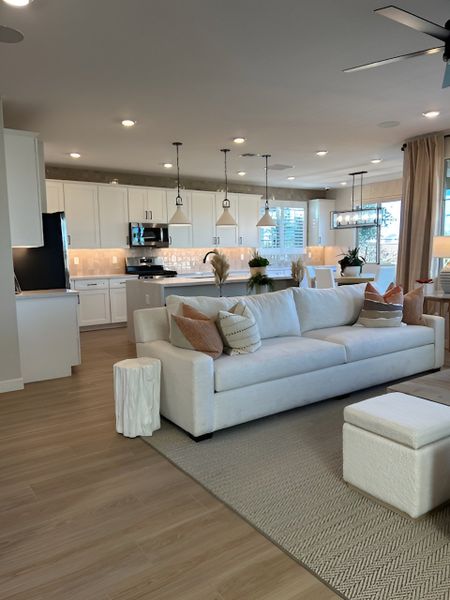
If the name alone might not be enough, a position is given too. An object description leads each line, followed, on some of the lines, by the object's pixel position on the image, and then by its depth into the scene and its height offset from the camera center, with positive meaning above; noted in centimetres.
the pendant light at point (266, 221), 740 +39
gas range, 831 -39
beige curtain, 602 +51
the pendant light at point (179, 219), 646 +39
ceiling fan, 215 +111
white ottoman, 216 -106
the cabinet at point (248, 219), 949 +56
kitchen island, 587 -61
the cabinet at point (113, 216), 782 +56
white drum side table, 314 -106
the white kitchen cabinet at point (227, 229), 914 +34
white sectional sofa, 313 -92
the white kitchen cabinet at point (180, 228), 856 +35
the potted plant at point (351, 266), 716 -37
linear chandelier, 784 +45
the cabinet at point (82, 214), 748 +57
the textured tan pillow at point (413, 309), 464 -70
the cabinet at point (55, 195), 727 +87
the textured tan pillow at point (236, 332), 345 -68
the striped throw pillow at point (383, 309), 441 -66
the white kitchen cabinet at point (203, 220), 884 +52
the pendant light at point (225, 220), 691 +39
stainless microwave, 814 +22
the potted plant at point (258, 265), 625 -29
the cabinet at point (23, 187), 445 +63
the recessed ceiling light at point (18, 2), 255 +142
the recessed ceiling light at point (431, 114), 490 +143
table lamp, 530 -14
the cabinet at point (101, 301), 753 -92
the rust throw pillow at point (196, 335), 328 -66
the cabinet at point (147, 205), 812 +78
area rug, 182 -137
